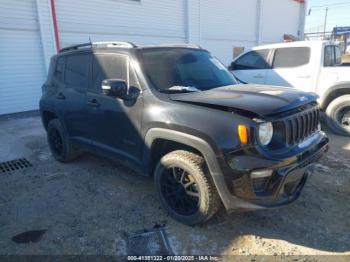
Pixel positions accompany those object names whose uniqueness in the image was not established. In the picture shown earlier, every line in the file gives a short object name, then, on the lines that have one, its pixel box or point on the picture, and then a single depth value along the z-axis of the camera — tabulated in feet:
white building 29.45
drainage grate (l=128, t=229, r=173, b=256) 9.24
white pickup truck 20.65
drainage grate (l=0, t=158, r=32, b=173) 16.31
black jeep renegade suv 8.59
